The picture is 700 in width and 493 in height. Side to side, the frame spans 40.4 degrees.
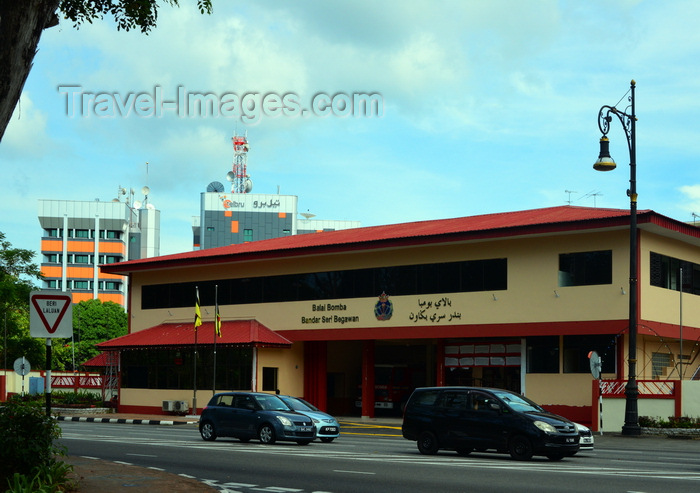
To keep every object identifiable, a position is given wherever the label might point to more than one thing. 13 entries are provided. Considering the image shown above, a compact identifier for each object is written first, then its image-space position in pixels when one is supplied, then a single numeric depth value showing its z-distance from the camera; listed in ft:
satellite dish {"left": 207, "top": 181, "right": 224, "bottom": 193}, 517.14
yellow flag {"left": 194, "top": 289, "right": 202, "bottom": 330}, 138.80
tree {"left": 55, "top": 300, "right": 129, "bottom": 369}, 330.34
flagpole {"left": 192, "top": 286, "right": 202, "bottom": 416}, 139.39
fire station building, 114.42
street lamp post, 96.78
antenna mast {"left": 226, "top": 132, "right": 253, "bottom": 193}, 510.99
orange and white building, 452.35
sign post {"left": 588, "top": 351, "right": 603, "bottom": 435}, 100.22
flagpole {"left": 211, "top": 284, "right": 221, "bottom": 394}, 136.69
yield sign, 44.65
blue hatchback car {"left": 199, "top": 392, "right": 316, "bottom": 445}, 82.99
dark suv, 67.51
